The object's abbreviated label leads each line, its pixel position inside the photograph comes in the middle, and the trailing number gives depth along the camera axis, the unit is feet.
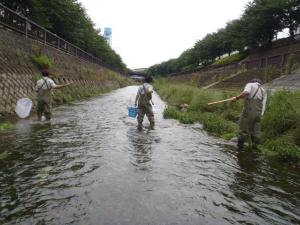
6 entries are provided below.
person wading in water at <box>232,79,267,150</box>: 28.99
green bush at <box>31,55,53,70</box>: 65.42
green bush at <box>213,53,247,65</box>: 219.12
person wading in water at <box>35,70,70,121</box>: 41.39
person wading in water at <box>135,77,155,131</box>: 39.55
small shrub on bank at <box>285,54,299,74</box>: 92.94
